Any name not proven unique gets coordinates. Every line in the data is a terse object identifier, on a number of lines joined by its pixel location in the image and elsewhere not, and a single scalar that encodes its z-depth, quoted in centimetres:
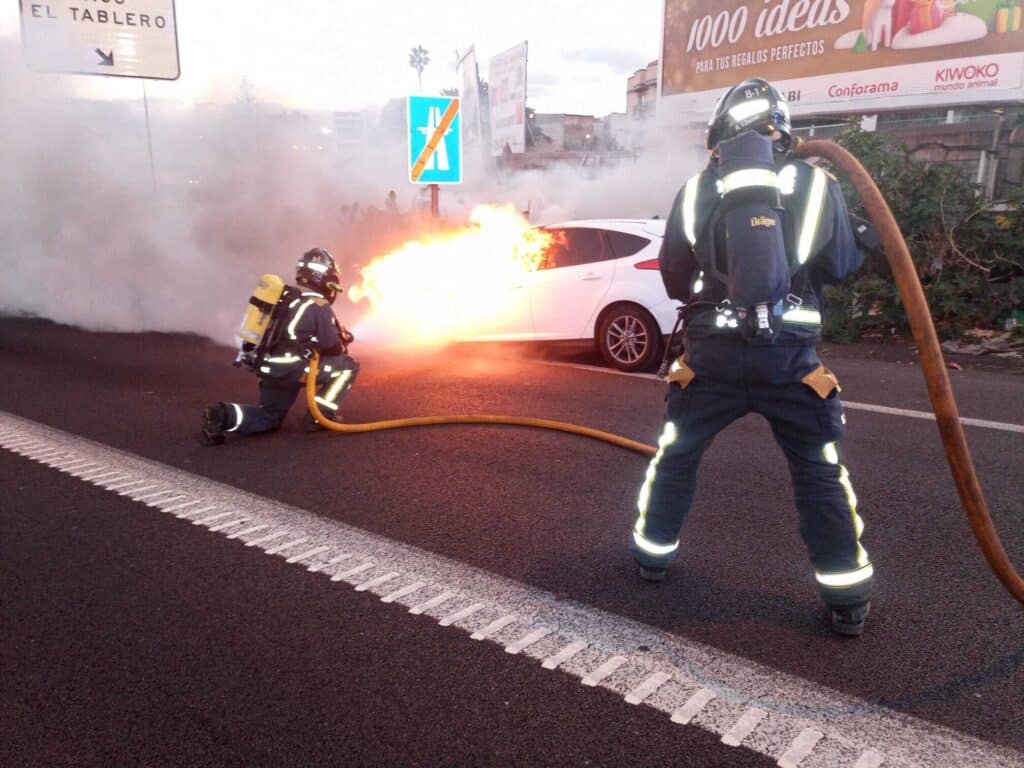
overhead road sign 1202
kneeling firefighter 605
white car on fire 865
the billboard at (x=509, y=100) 2189
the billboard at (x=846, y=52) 1489
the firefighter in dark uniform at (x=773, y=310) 306
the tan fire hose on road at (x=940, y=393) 303
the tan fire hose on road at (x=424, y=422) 611
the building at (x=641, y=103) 2247
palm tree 6822
